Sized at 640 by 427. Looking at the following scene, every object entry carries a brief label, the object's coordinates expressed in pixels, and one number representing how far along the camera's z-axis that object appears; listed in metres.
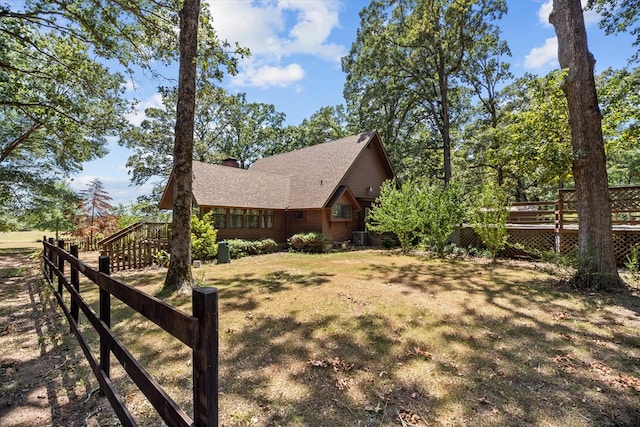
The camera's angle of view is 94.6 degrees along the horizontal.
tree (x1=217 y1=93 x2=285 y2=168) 32.25
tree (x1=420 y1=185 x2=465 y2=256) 12.75
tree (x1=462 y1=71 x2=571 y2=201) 7.45
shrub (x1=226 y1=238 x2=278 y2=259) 14.12
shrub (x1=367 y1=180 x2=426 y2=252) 13.45
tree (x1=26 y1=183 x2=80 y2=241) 16.59
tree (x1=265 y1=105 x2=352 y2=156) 30.05
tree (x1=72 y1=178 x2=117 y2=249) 17.88
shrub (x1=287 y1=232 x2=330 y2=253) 15.80
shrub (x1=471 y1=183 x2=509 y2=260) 11.08
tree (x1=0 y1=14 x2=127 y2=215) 10.02
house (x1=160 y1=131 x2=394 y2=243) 15.91
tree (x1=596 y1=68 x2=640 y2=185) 8.09
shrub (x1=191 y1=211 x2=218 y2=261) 12.23
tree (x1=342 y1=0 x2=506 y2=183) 18.80
